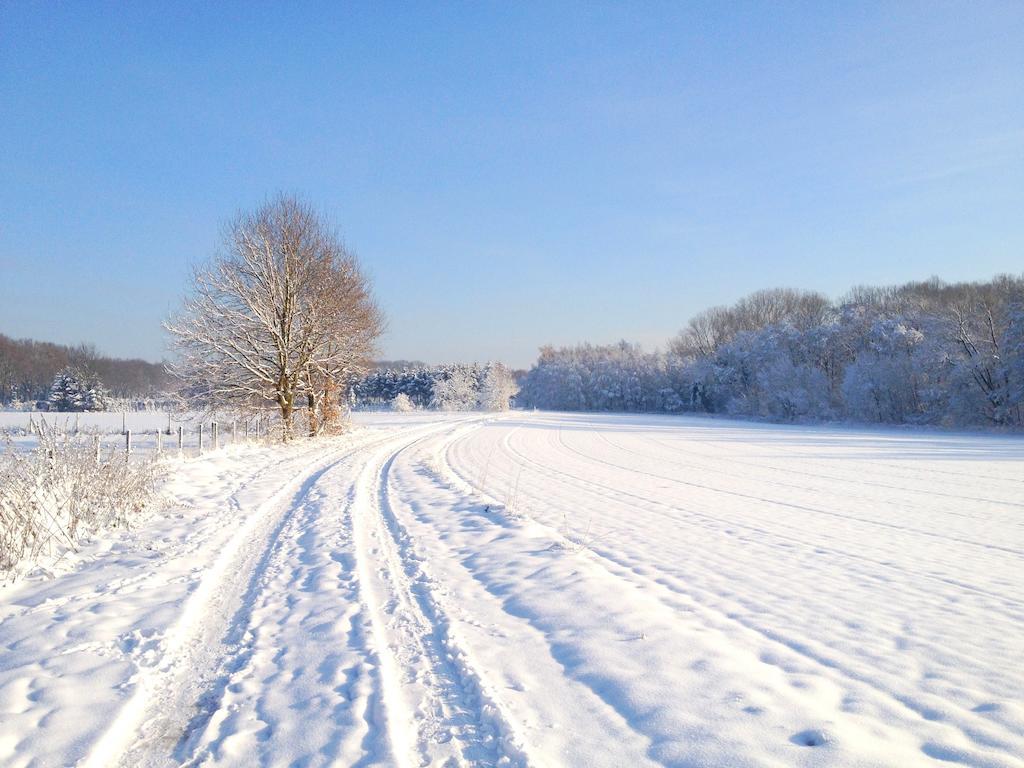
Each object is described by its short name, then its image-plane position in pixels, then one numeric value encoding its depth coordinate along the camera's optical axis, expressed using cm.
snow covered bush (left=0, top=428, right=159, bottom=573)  700
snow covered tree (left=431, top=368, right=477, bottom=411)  9169
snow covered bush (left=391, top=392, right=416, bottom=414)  8075
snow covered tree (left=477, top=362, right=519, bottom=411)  8812
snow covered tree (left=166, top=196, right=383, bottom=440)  2512
